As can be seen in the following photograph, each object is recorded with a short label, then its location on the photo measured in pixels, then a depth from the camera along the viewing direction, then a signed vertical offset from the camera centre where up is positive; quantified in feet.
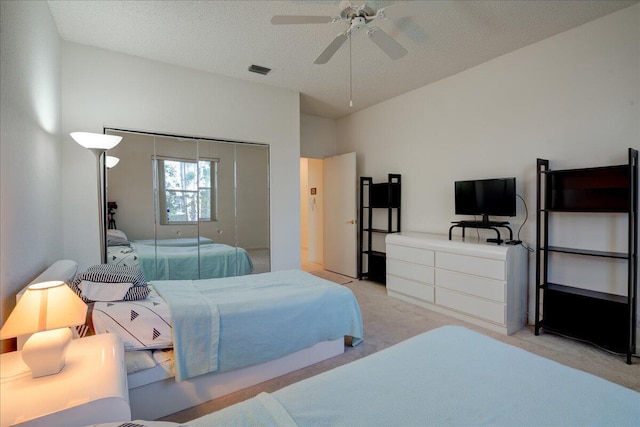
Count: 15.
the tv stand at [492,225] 10.88 -0.74
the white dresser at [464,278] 10.11 -2.67
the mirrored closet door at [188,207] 11.24 +0.01
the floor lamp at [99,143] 8.25 +1.78
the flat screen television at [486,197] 10.72 +0.29
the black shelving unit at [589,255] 8.11 -1.53
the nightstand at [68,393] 3.42 -2.26
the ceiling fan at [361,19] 6.90 +4.32
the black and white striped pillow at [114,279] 6.59 -1.59
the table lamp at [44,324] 3.99 -1.53
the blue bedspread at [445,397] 3.35 -2.32
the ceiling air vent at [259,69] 12.10 +5.47
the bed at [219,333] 6.25 -2.90
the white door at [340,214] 17.38 -0.50
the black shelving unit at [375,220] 15.78 -0.77
